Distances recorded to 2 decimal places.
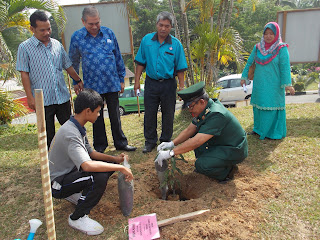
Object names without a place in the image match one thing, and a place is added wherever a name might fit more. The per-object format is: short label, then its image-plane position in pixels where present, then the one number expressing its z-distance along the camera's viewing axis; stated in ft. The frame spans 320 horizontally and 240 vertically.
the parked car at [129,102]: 38.45
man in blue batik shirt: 11.59
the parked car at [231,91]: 39.01
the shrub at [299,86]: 56.03
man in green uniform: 8.64
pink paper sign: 7.09
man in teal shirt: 12.12
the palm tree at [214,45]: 19.22
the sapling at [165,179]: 9.24
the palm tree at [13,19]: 17.88
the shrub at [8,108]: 21.18
